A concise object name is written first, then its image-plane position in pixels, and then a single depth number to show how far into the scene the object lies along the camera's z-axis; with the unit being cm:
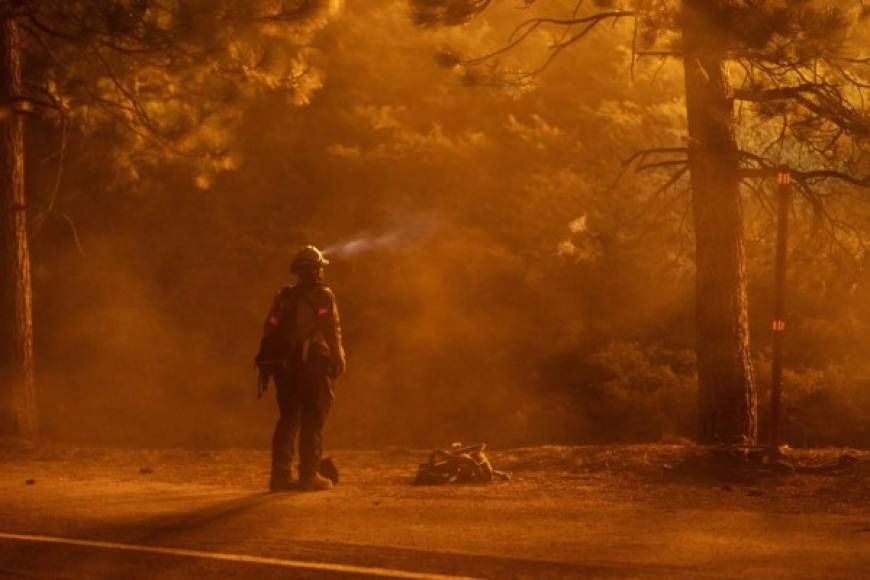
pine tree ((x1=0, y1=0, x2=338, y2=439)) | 1589
